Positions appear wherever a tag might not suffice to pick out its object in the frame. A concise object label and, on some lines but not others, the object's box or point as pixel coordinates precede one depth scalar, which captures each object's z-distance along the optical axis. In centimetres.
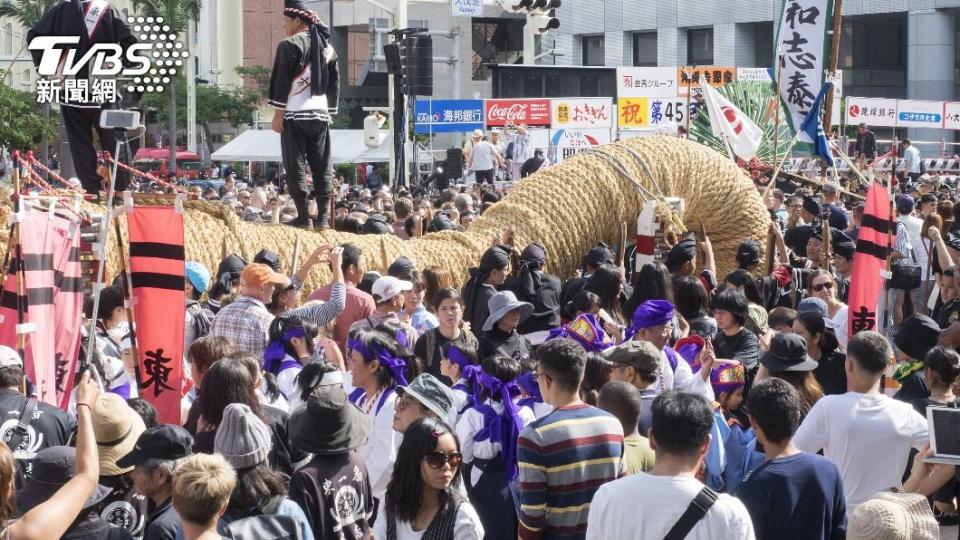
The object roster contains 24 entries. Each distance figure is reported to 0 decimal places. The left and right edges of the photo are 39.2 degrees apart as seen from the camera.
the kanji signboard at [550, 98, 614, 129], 2660
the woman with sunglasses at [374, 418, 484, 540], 457
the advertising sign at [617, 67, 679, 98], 2880
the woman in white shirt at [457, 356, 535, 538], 575
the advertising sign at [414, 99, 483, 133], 2853
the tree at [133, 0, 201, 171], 4191
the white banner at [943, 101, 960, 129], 3102
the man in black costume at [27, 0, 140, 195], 973
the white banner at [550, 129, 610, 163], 2606
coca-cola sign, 2759
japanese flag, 1669
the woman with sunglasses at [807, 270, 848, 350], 850
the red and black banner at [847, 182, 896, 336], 830
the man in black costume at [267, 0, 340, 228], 984
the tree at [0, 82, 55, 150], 3469
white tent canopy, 3327
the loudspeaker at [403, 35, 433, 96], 2089
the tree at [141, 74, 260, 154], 5190
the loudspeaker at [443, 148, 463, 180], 2673
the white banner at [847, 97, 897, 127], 3003
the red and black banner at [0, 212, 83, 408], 618
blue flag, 1377
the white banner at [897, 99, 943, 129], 3073
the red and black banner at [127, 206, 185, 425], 641
